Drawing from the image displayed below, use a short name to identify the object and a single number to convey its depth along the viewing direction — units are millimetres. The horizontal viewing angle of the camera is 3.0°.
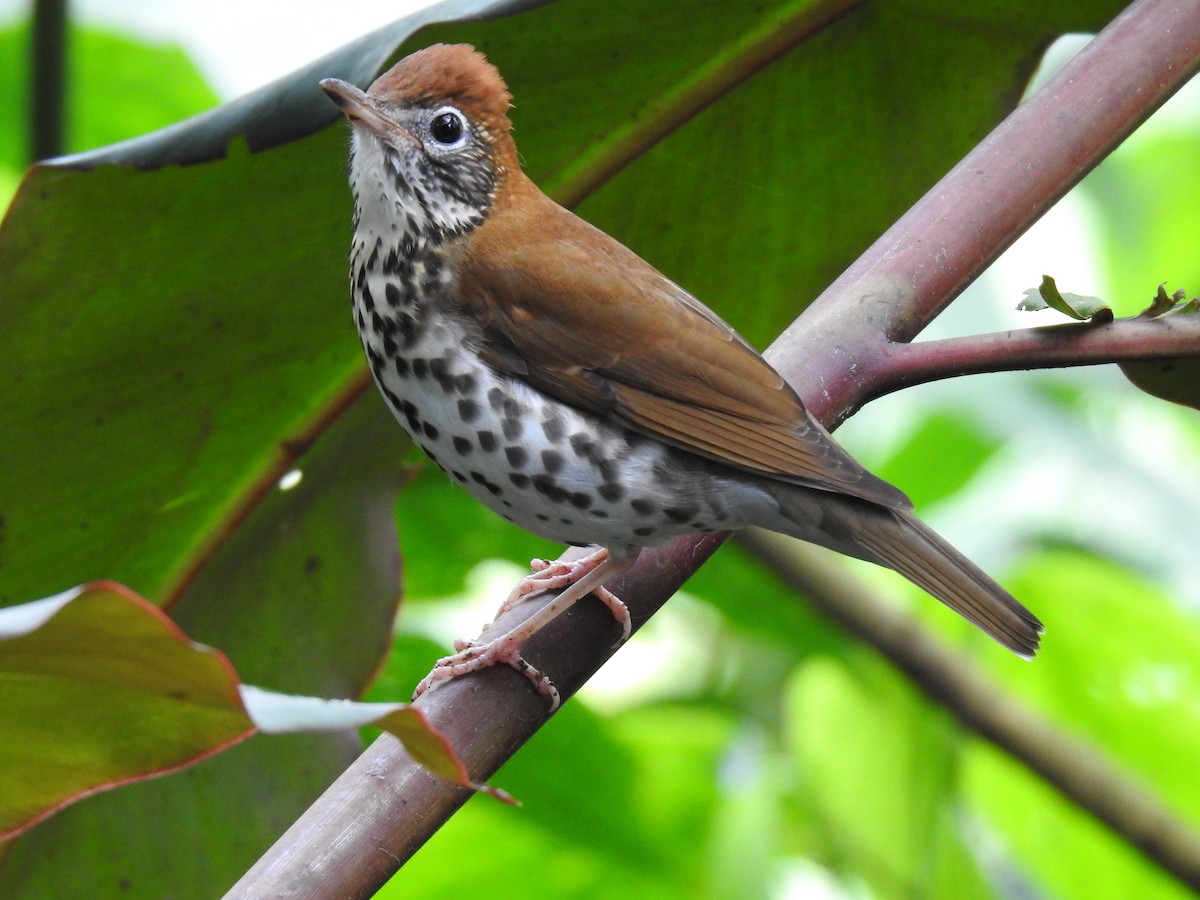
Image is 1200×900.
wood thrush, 5012
